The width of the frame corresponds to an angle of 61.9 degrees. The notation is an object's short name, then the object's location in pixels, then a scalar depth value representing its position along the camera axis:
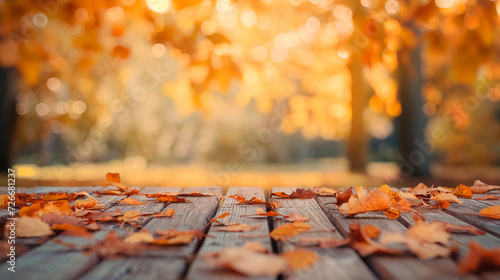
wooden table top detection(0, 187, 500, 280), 0.87
